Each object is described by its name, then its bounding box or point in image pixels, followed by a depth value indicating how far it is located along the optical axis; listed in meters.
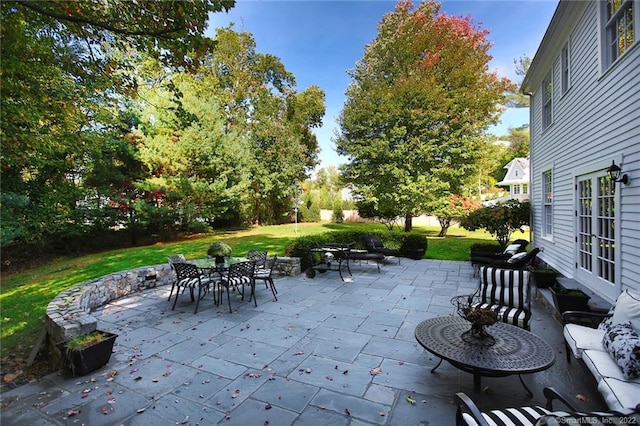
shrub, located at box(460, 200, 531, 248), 8.82
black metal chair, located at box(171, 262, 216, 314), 4.93
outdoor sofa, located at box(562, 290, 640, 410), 2.01
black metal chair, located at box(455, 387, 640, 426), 1.28
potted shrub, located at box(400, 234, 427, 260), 9.61
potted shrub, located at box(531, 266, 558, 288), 5.50
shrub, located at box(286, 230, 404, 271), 7.61
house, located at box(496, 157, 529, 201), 23.41
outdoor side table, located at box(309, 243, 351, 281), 7.33
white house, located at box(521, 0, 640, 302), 3.62
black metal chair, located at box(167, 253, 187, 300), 6.23
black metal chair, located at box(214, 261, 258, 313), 5.02
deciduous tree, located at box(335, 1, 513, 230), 13.22
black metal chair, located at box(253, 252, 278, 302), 5.51
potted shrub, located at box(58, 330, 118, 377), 2.98
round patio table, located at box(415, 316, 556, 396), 2.29
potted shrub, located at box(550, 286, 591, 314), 3.72
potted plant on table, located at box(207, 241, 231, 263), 5.62
